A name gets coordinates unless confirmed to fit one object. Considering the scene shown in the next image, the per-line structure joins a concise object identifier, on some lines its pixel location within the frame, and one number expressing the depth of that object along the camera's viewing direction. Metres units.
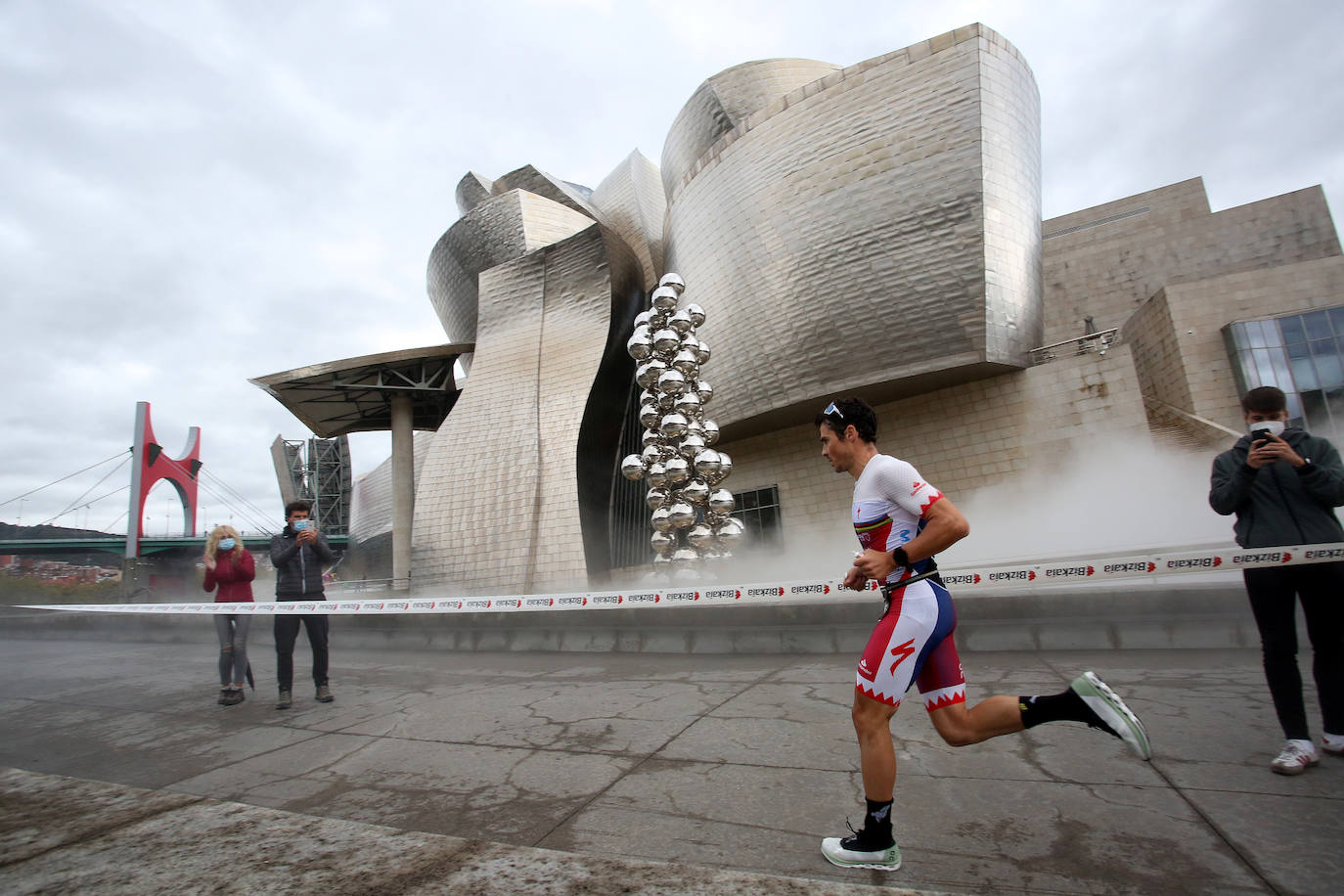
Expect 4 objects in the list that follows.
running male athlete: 1.50
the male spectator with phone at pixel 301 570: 4.09
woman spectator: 4.16
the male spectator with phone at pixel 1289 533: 2.11
